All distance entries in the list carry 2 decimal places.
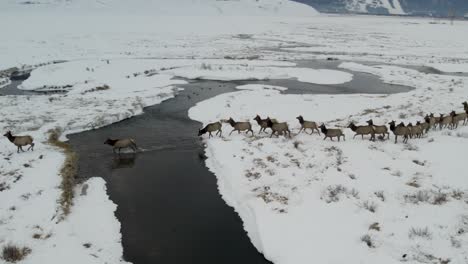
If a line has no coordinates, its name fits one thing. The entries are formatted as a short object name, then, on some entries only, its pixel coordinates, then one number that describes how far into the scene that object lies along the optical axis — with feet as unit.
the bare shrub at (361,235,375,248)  34.27
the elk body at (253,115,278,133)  69.10
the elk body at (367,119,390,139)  61.16
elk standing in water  60.49
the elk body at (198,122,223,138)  67.62
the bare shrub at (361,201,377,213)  39.86
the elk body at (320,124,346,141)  62.23
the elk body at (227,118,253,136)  68.64
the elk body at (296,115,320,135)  66.74
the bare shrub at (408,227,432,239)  34.47
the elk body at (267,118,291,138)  65.82
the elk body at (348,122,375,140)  61.67
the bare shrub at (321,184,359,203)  42.96
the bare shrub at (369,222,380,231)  36.63
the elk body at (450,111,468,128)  65.57
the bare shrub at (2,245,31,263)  33.10
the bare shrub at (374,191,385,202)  42.03
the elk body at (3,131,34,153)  59.67
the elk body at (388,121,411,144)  59.77
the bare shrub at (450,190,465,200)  40.87
